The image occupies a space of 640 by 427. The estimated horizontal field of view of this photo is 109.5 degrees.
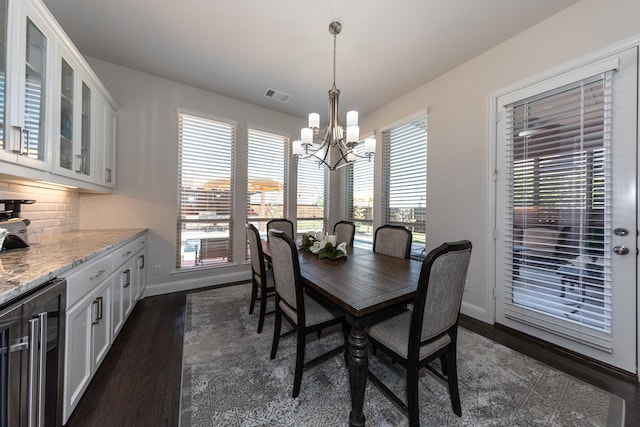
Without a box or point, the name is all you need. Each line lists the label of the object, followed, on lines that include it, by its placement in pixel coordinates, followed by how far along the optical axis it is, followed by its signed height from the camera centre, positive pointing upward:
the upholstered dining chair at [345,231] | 2.98 -0.23
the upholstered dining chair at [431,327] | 1.10 -0.62
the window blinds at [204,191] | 3.32 +0.32
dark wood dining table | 1.22 -0.46
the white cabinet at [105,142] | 2.33 +0.76
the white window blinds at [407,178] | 3.22 +0.58
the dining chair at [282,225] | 3.29 -0.17
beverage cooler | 0.84 -0.63
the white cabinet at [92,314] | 1.24 -0.72
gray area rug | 1.33 -1.19
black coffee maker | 1.46 -0.11
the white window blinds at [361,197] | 4.14 +0.35
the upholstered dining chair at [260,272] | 2.21 -0.61
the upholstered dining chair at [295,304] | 1.48 -0.66
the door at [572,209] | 1.72 +0.08
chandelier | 2.15 +0.79
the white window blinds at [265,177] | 3.84 +0.63
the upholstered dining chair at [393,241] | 2.31 -0.28
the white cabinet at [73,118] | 1.70 +0.77
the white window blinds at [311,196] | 4.40 +0.37
